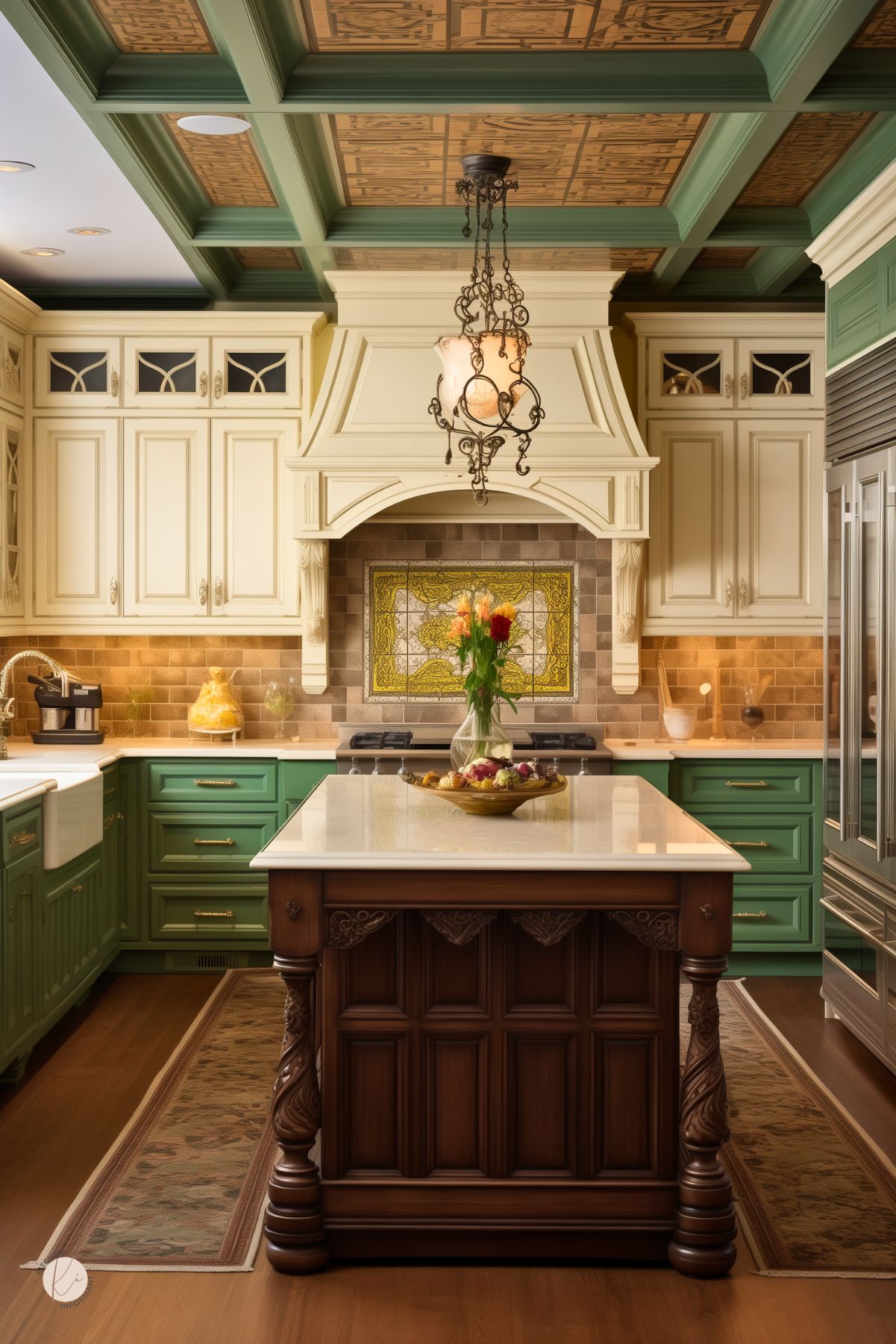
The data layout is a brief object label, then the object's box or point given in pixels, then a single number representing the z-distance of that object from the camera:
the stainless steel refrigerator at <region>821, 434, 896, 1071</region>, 4.11
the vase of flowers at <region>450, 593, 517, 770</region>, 3.46
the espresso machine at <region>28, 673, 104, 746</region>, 5.64
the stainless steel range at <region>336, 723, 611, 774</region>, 5.34
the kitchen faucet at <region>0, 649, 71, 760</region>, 4.99
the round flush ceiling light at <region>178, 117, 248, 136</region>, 3.86
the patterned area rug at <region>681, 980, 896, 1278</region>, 3.02
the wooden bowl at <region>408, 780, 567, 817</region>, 3.28
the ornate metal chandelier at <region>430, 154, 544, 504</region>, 3.51
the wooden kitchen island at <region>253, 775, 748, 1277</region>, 2.90
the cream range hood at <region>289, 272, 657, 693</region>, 5.39
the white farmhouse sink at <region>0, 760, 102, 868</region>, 4.32
